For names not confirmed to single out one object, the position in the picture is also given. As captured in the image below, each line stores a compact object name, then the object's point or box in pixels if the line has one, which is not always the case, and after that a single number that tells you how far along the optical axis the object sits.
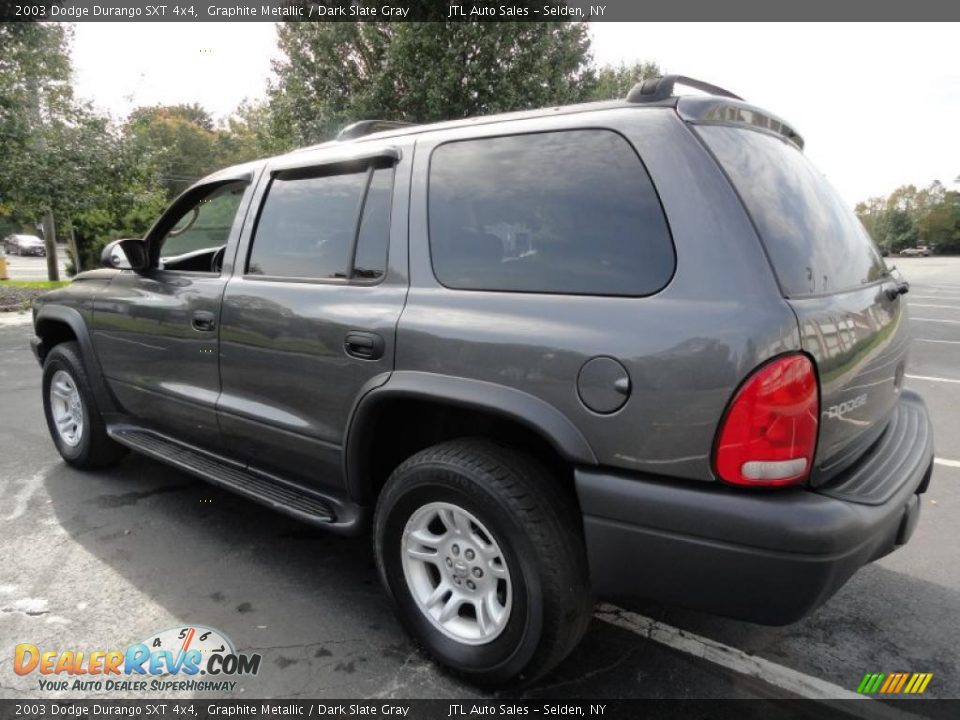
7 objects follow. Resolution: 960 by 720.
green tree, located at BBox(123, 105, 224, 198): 46.63
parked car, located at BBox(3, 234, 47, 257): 38.44
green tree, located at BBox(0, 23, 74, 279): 12.01
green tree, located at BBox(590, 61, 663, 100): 15.86
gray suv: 1.77
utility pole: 12.69
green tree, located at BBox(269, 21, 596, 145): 12.60
